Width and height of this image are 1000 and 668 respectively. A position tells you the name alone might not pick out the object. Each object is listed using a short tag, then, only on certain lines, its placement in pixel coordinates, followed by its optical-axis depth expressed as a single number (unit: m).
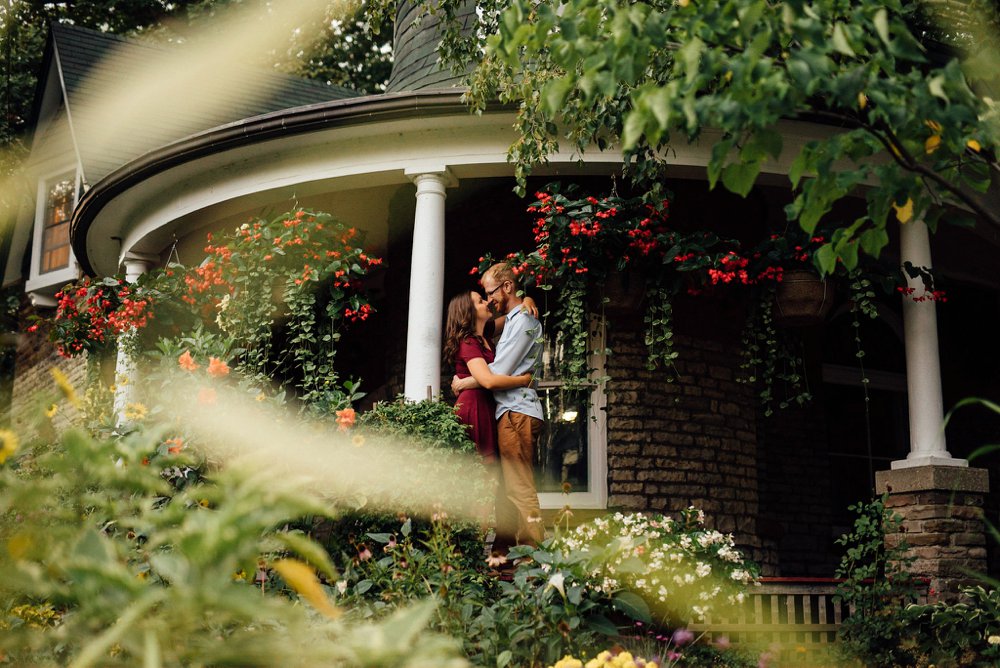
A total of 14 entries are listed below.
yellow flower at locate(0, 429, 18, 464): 2.04
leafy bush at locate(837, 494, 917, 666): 5.39
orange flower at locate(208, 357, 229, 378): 4.85
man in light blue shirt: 5.48
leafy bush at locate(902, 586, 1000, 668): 5.12
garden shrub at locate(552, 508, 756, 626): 4.31
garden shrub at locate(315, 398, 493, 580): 4.58
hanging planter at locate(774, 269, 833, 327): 6.37
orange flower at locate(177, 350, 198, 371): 5.01
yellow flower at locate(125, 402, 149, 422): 4.73
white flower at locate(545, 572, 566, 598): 3.93
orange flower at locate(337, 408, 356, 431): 4.68
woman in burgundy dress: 5.52
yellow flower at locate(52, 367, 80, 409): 1.97
